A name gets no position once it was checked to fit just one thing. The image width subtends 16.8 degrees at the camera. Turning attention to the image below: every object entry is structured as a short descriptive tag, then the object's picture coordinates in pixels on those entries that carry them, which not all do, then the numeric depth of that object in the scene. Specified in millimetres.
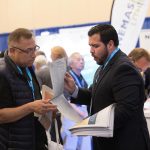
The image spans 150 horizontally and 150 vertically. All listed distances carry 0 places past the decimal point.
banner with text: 6618
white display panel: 8486
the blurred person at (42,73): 5025
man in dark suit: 2481
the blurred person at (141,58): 5027
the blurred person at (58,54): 5654
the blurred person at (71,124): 5681
